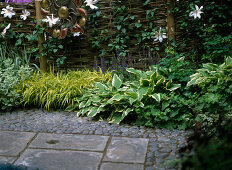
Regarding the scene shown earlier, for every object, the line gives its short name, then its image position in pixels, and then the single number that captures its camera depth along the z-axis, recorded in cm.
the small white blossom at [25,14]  501
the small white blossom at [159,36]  468
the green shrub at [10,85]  396
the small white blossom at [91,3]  459
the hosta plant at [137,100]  332
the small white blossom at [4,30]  505
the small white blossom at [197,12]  430
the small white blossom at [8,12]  499
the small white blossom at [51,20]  463
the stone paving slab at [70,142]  281
